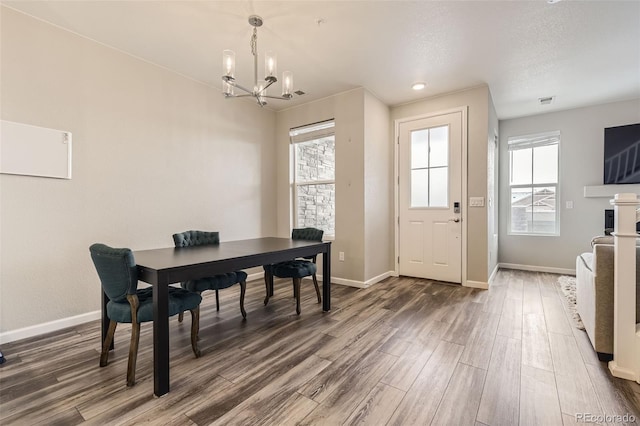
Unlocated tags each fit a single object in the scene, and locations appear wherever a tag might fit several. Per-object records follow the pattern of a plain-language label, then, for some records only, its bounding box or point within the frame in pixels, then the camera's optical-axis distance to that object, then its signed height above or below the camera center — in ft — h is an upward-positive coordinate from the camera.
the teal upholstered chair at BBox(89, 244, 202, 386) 5.64 -1.76
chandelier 6.92 +3.45
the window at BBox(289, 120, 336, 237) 14.37 +1.67
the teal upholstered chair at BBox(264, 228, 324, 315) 9.63 -2.18
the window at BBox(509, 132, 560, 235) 15.42 +1.30
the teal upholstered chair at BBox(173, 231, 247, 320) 8.39 -2.22
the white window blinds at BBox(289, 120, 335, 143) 14.07 +3.97
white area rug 8.79 -3.55
